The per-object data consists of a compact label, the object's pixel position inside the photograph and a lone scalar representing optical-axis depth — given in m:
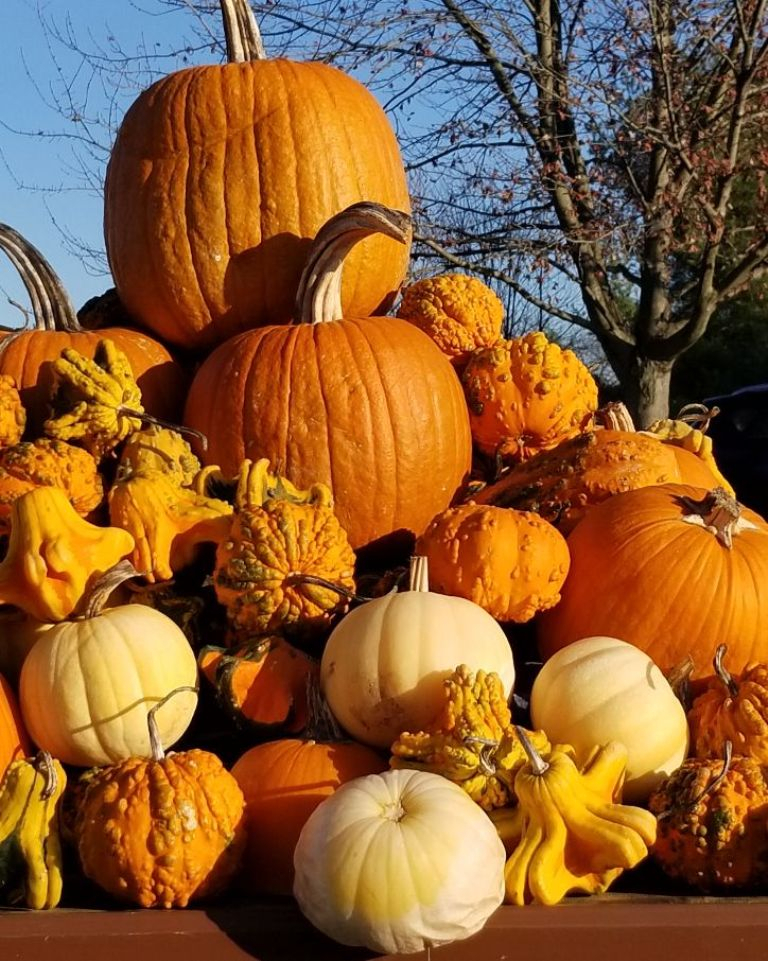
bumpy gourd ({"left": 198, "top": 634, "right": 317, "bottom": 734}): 2.14
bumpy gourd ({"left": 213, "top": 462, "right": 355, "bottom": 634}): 2.20
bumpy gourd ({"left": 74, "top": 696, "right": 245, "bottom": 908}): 1.70
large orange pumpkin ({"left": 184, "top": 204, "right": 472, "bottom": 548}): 2.71
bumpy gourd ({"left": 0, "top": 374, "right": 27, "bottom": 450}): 2.59
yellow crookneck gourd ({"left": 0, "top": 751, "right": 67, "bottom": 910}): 1.75
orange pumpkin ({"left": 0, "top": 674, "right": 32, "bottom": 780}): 2.01
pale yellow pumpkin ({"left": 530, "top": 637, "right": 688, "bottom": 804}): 1.94
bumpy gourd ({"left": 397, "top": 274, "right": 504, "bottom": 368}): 3.13
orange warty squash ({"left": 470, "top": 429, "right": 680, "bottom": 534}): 2.59
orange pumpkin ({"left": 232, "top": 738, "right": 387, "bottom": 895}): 1.88
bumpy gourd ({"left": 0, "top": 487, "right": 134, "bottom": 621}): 2.11
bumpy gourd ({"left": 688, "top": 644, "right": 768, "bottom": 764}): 1.92
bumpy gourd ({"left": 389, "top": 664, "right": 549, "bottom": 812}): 1.78
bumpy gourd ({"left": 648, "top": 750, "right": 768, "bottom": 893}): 1.77
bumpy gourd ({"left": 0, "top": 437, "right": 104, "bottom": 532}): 2.40
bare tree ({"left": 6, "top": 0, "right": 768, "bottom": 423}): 8.98
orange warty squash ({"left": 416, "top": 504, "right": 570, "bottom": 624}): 2.20
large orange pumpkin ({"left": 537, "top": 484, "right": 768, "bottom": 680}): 2.25
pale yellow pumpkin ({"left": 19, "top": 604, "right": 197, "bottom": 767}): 1.95
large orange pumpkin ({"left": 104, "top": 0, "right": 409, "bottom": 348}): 2.99
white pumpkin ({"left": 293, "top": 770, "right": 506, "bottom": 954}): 1.54
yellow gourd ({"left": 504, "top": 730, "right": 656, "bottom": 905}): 1.69
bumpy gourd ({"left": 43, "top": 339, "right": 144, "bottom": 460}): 2.56
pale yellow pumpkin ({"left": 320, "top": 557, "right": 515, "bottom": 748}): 1.96
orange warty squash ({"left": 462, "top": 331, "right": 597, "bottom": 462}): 2.89
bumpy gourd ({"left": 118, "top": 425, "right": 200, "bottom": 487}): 2.52
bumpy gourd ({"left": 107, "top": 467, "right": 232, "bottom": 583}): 2.30
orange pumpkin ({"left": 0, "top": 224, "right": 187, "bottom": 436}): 2.88
